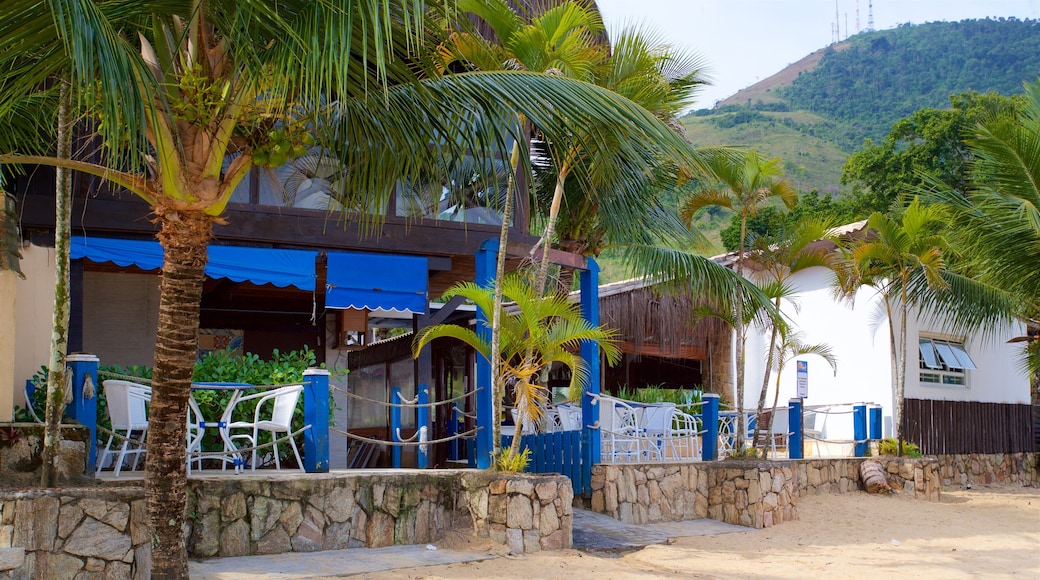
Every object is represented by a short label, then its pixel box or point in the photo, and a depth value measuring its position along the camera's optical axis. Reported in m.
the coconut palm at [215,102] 4.71
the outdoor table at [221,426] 7.53
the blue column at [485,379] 9.22
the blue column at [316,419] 7.84
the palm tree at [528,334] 8.15
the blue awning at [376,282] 9.69
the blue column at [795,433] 13.84
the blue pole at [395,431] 11.78
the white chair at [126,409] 7.34
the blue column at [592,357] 10.13
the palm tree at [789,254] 12.09
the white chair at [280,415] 7.79
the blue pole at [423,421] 10.35
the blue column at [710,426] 11.33
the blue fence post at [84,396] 6.96
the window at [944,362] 17.75
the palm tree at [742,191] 11.72
